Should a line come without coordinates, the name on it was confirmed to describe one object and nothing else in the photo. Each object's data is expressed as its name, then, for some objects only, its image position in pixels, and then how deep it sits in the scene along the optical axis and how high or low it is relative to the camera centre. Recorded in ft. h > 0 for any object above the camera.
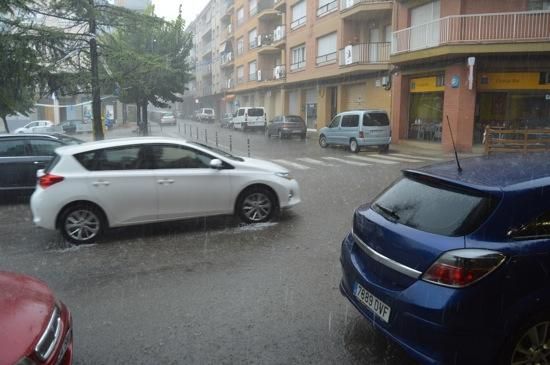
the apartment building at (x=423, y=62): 61.36 +8.88
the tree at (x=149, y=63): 54.65 +7.60
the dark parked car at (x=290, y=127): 98.07 -1.59
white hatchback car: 21.90 -3.14
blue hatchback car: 9.04 -3.06
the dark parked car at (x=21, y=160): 31.99 -2.79
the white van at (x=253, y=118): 131.13 +0.35
